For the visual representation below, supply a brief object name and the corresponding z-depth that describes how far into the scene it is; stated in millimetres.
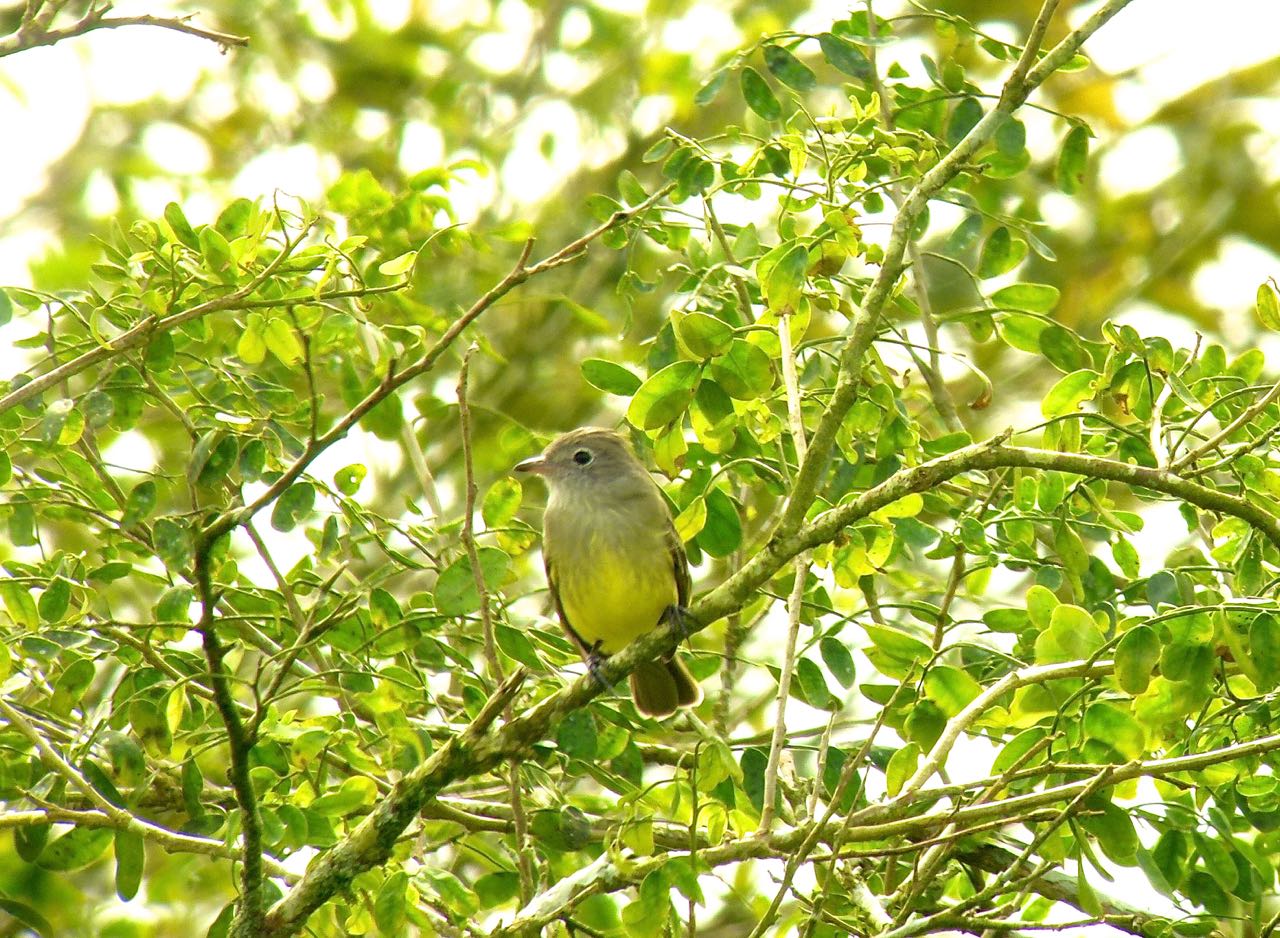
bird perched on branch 10672
